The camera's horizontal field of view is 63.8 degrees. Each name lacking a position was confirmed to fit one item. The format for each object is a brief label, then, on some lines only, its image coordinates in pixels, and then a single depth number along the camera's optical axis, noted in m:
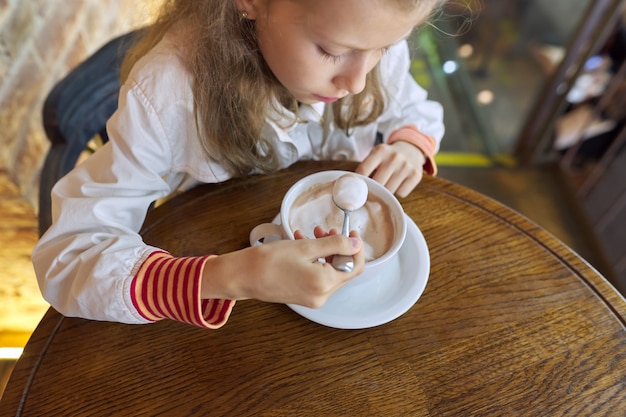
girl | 0.66
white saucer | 0.73
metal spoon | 0.75
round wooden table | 0.67
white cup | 0.71
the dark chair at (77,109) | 0.95
